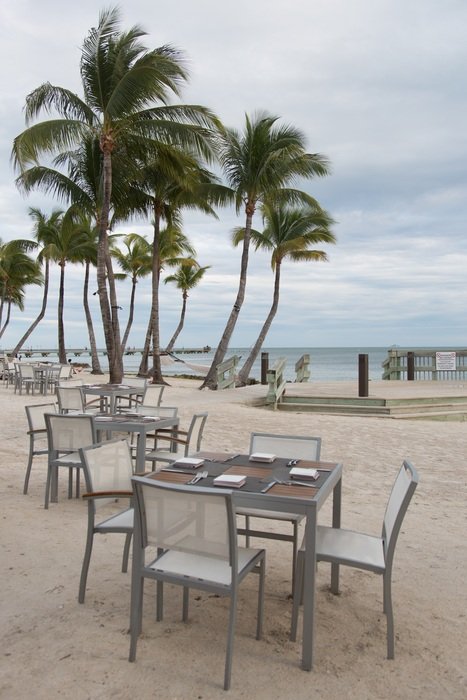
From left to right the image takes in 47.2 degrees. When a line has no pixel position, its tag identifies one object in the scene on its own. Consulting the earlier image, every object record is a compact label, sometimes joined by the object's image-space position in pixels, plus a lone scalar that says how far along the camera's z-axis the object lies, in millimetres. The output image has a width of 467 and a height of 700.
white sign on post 16594
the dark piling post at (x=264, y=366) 18875
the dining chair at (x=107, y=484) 2936
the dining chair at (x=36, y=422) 5156
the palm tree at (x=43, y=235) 24812
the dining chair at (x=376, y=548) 2455
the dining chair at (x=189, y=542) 2215
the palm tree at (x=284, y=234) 18828
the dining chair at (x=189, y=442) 4863
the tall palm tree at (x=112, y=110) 11766
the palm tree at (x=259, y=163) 15852
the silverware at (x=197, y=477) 2764
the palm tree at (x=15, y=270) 26578
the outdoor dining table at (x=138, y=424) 4539
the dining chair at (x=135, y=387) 8680
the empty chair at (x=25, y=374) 14328
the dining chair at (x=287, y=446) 3789
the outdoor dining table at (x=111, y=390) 8070
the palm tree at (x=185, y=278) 30641
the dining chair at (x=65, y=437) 4668
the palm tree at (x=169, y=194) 15325
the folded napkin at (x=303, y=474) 2898
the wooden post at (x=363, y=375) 12781
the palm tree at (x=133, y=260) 27559
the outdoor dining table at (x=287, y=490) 2369
